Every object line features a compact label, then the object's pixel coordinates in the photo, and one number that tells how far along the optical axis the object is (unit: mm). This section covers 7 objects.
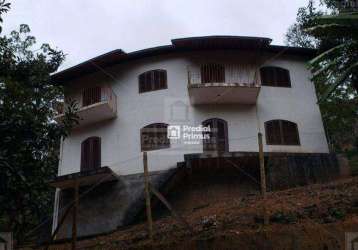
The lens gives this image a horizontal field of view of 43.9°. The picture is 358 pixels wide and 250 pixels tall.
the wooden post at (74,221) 13055
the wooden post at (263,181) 12483
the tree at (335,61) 16297
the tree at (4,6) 9791
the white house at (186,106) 19922
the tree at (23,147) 9352
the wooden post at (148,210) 13383
